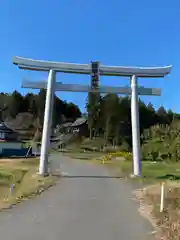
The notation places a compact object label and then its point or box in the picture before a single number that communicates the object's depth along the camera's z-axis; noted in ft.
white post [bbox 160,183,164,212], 19.00
